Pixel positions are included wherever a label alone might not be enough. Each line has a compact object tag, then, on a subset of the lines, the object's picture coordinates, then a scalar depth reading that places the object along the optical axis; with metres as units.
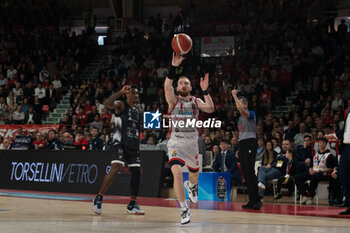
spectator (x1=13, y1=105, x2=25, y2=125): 21.20
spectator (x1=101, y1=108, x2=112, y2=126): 19.14
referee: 10.82
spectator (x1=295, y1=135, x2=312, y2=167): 13.37
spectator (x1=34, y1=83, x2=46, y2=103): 23.14
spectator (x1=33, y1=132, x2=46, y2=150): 17.05
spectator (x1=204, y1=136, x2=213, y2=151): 15.67
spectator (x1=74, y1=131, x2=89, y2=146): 16.00
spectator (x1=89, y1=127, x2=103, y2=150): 15.97
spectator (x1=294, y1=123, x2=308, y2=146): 15.16
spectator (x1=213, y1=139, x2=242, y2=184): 13.99
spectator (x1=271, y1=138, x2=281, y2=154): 13.86
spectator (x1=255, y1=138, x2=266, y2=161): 14.28
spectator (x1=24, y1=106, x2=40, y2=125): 21.65
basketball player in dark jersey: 9.38
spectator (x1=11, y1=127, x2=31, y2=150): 17.28
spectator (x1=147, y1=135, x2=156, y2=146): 15.89
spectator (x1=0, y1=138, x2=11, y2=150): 18.30
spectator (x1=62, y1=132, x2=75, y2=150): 15.80
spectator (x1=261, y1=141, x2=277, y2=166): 13.73
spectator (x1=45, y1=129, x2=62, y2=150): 16.86
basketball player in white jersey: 8.17
